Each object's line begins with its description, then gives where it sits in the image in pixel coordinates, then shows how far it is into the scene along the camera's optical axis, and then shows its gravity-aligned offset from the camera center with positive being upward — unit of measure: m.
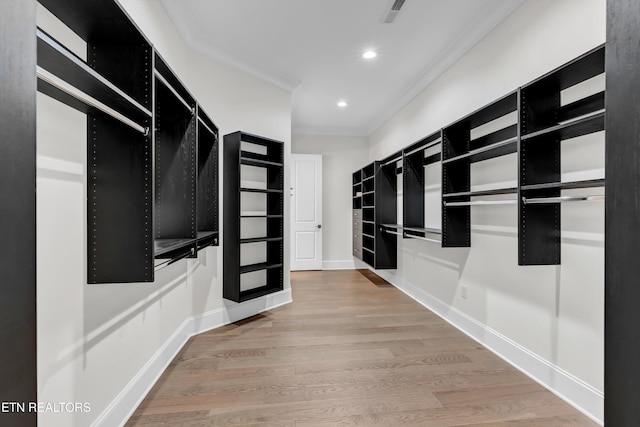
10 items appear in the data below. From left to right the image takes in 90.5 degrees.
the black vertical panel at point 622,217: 0.62 -0.01
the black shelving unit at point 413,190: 4.02 +0.29
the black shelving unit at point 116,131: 1.21 +0.37
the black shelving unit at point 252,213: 3.25 +0.00
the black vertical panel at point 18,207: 0.59 +0.01
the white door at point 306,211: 6.21 +0.04
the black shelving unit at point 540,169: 1.99 +0.29
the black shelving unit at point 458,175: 2.82 +0.36
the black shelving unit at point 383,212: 4.91 +0.01
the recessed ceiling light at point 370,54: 3.43 +1.74
